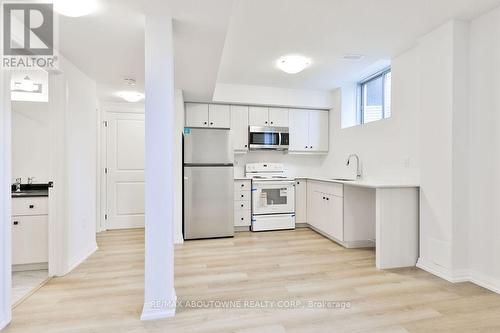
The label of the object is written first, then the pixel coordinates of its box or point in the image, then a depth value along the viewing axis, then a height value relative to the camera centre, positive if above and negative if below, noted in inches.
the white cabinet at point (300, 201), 183.5 -26.3
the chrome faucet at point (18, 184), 123.1 -9.7
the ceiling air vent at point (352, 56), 128.2 +54.8
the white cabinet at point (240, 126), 181.8 +27.2
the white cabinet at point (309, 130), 192.2 +25.7
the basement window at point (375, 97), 149.6 +42.6
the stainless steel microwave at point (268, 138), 181.9 +19.3
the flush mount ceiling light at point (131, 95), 154.3 +42.6
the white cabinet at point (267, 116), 184.9 +35.1
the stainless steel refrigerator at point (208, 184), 153.4 -11.9
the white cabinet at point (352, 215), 140.1 -28.2
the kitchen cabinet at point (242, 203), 172.1 -26.1
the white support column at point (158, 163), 73.2 +0.3
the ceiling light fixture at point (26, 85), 126.0 +39.4
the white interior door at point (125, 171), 179.5 -4.9
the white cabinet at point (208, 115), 175.5 +33.9
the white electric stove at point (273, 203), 173.5 -26.8
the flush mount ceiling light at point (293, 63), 131.6 +53.0
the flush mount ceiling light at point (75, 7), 68.0 +42.7
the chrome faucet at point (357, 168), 162.2 -2.5
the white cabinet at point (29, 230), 107.3 -28.1
